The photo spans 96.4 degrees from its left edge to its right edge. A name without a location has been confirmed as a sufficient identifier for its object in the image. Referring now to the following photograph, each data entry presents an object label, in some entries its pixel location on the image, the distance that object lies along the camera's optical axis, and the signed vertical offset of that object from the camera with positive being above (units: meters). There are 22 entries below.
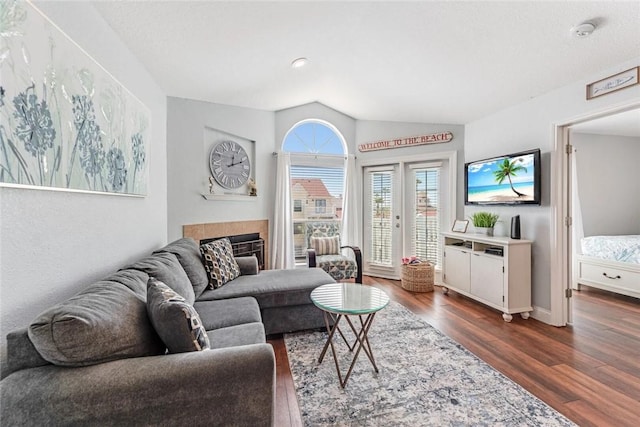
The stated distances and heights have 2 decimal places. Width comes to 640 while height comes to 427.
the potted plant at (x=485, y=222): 3.36 -0.09
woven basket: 3.89 -0.87
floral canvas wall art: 1.07 +0.48
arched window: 4.62 +0.63
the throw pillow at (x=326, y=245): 4.25 -0.47
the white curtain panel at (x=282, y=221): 4.35 -0.11
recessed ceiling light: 2.86 +1.54
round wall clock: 3.76 +0.67
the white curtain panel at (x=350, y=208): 4.67 +0.10
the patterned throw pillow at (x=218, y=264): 2.60 -0.47
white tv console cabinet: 2.93 -0.65
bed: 3.44 -0.64
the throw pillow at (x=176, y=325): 1.16 -0.46
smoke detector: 1.90 +1.26
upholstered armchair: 3.91 -0.59
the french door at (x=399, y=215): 4.28 -0.02
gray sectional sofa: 0.89 -0.54
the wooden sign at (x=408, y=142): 4.05 +1.09
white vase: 3.38 -0.20
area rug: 1.57 -1.12
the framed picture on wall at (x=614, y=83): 2.18 +1.06
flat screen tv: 2.92 +0.39
